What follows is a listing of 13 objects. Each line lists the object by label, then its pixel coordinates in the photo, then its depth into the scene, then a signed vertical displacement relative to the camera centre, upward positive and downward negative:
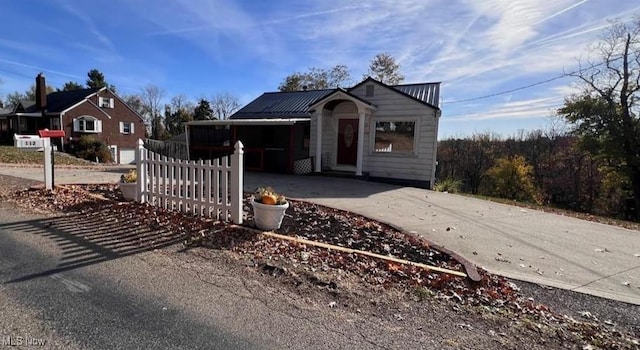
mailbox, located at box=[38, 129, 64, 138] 7.55 +0.02
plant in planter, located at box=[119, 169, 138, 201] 6.72 -0.94
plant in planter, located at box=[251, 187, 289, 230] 5.12 -0.98
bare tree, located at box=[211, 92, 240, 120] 54.83 +5.06
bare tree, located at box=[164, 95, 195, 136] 45.84 +3.18
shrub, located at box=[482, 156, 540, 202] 24.84 -1.92
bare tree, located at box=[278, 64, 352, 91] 35.44 +6.71
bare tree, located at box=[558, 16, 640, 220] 17.17 +1.76
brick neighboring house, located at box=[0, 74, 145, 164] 32.38 +1.68
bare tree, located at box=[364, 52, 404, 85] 33.44 +7.52
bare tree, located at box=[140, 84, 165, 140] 52.58 +3.20
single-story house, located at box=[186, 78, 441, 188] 12.46 +0.45
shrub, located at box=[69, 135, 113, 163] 28.55 -1.18
